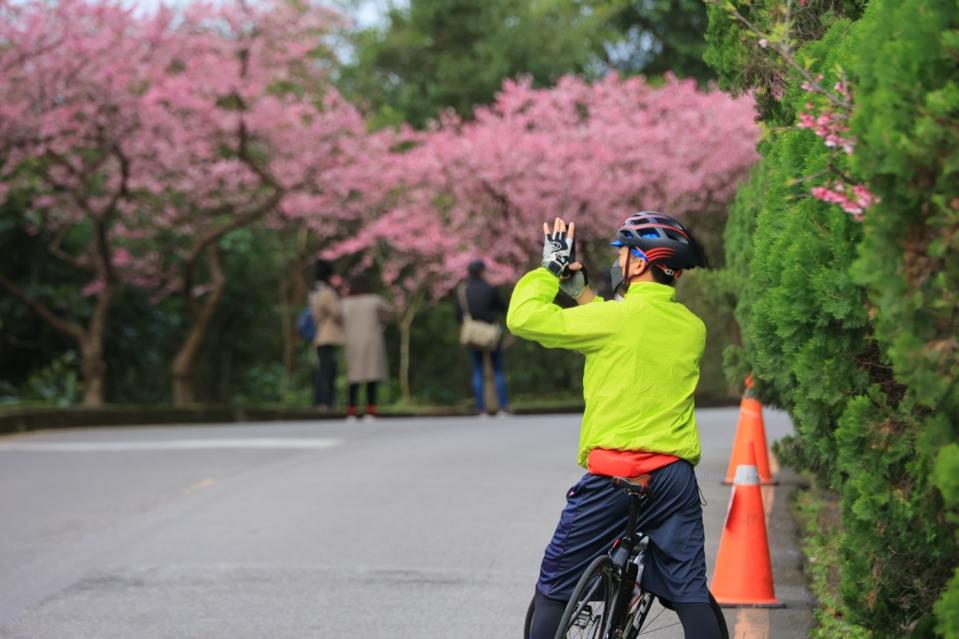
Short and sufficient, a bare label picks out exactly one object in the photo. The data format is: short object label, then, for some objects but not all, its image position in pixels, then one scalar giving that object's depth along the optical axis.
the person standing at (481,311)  42.62
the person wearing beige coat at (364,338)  43.78
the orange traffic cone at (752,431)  19.81
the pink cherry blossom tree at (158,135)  47.81
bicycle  10.07
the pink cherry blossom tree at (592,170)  54.97
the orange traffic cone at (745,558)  14.65
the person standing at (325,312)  44.31
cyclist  10.29
